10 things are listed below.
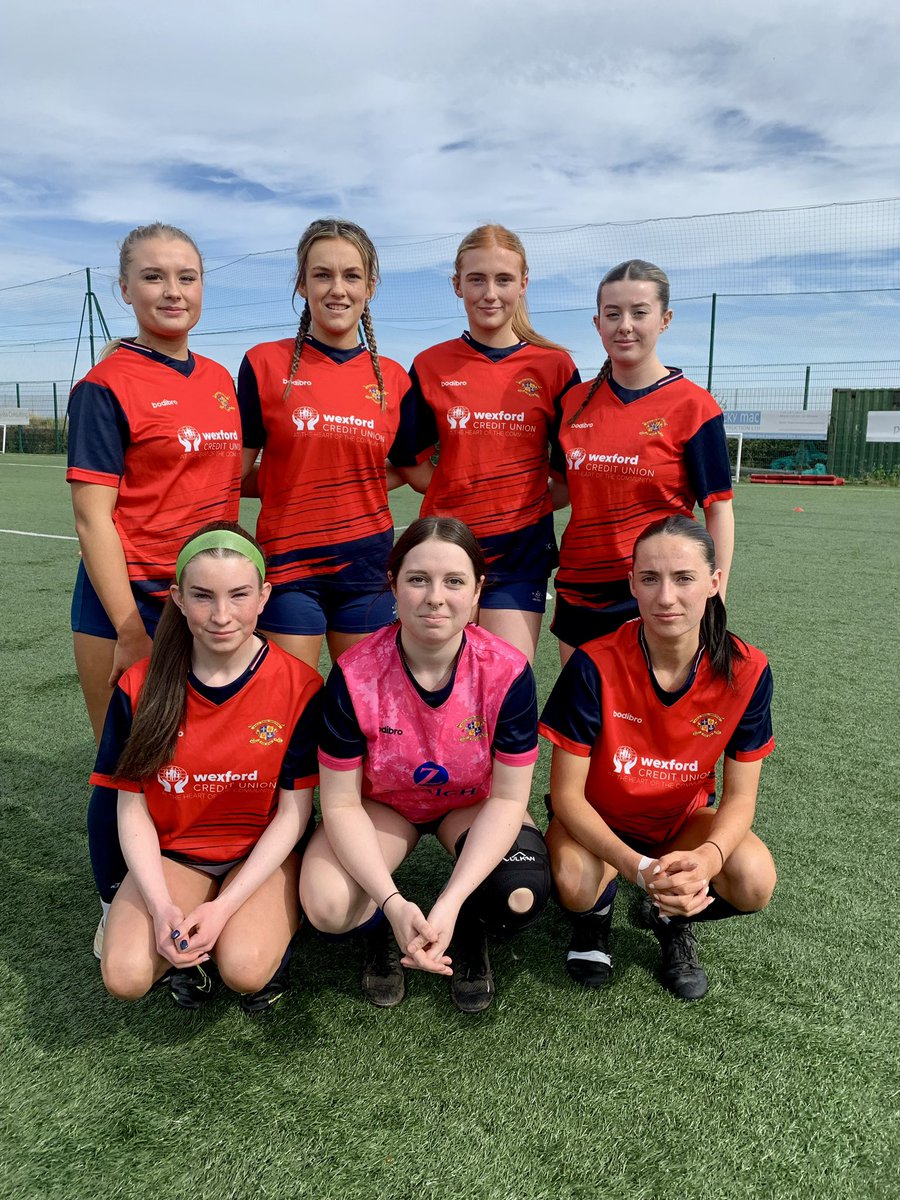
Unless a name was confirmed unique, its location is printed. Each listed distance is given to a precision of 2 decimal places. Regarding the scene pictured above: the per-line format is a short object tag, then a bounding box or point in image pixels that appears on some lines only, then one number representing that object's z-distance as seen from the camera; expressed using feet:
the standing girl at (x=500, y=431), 9.58
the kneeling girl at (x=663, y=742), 7.57
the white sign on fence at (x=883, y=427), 60.75
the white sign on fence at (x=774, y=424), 62.75
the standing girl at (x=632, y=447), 8.77
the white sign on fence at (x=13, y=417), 91.61
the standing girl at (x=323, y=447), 8.98
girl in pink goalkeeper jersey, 7.29
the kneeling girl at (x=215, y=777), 7.09
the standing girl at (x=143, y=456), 7.89
